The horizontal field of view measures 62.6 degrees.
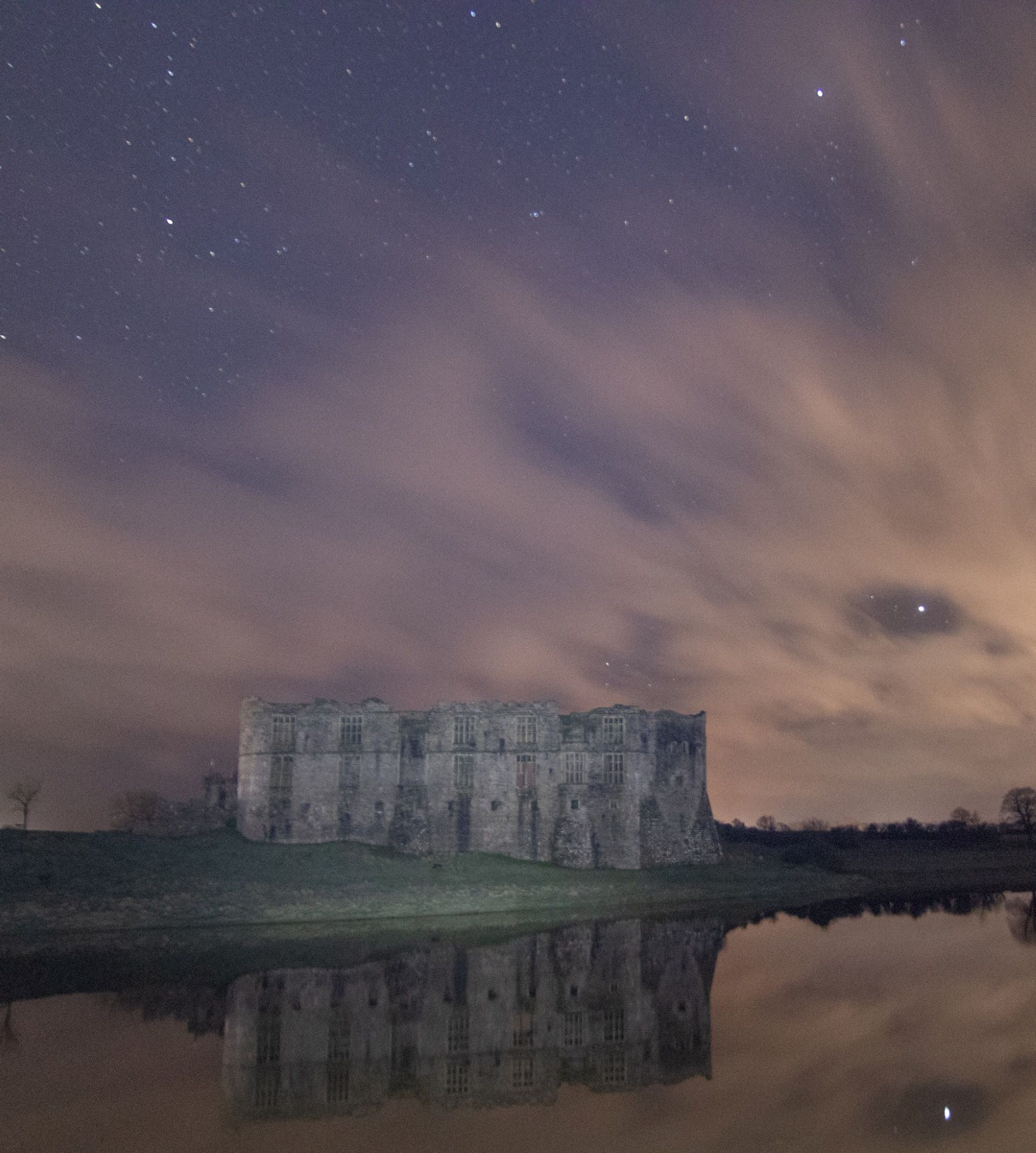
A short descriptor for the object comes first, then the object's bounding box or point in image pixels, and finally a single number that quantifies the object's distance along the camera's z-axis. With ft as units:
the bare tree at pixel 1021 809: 409.08
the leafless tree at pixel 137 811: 286.87
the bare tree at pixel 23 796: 247.29
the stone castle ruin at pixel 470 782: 238.48
